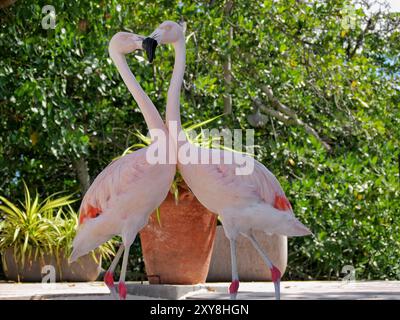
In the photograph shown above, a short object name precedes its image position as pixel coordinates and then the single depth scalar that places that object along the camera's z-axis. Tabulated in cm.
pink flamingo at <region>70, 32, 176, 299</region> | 348
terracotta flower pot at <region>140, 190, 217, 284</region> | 486
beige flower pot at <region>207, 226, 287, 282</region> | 605
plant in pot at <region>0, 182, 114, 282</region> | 619
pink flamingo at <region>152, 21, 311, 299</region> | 344
